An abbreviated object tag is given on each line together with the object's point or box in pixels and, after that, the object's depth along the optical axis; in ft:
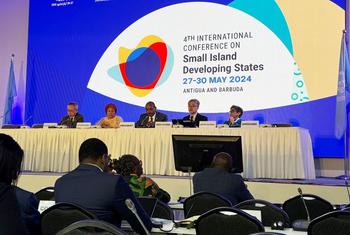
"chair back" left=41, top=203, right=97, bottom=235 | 7.71
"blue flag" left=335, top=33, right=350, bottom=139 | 22.75
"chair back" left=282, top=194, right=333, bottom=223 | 11.02
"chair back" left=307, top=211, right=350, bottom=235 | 7.57
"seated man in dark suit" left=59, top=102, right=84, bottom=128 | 25.48
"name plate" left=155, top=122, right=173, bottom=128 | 20.74
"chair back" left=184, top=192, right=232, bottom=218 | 10.45
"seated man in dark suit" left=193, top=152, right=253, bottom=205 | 12.93
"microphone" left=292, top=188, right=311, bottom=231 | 8.64
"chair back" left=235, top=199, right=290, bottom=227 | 9.23
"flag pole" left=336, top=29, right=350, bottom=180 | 22.93
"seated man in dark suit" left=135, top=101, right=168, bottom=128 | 24.00
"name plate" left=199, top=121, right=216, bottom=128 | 20.38
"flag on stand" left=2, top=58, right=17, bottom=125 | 29.84
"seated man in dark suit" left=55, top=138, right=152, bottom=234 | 8.34
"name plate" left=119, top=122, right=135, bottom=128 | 21.53
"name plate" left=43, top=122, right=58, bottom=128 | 23.17
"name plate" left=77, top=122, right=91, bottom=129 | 22.30
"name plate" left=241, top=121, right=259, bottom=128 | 20.00
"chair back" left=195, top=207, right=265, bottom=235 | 7.57
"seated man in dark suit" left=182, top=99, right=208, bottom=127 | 23.63
